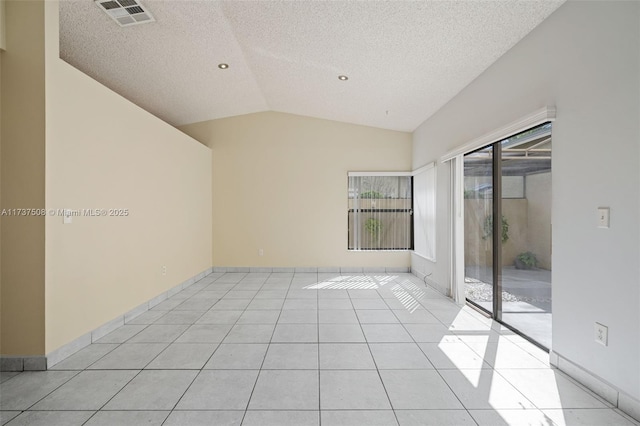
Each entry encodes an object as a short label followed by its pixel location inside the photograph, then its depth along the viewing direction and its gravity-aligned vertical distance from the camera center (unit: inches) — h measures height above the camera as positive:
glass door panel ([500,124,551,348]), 105.4 -8.4
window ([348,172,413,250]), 230.5 -0.1
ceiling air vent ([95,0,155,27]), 102.3 +74.3
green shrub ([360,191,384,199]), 230.7 +14.2
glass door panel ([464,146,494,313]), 135.9 -7.5
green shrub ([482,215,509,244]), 125.6 -7.7
